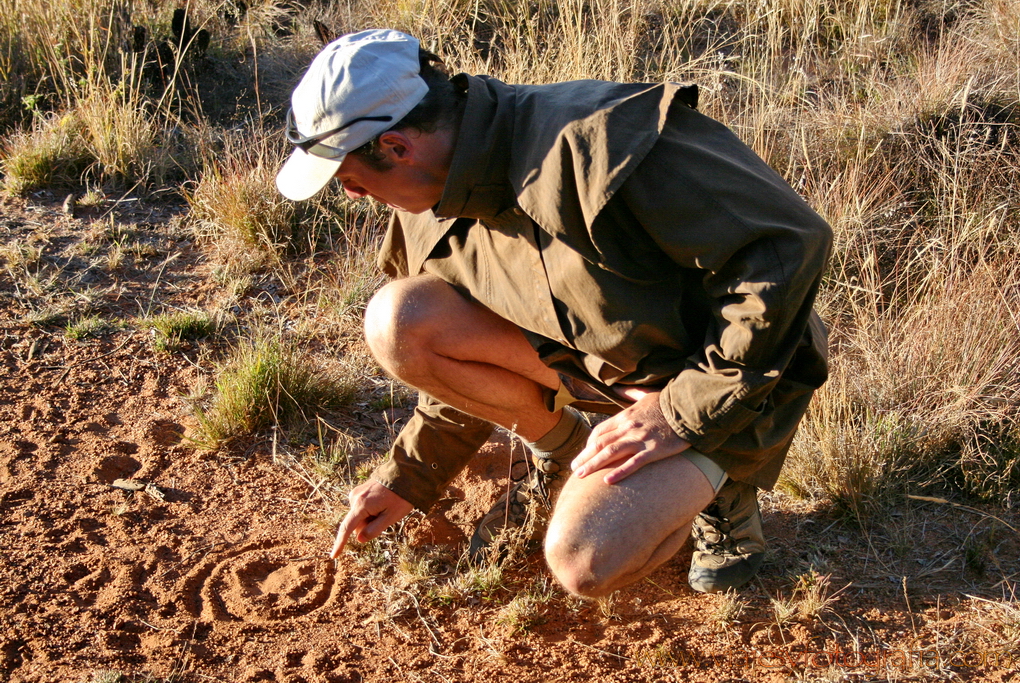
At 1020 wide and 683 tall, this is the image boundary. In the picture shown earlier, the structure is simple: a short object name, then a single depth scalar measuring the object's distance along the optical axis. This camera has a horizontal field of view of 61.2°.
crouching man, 1.93
